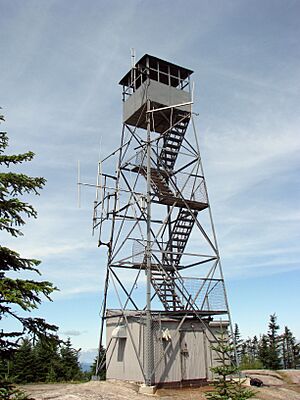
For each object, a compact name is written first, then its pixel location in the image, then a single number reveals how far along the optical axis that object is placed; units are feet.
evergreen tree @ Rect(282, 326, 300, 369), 207.03
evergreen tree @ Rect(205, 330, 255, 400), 34.42
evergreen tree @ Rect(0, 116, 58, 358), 23.12
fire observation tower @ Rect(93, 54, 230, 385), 57.16
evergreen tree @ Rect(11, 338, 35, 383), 123.68
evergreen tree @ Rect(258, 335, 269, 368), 147.23
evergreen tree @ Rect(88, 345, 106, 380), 65.82
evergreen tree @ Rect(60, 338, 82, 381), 128.29
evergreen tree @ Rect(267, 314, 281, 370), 147.95
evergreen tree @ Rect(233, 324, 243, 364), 230.68
